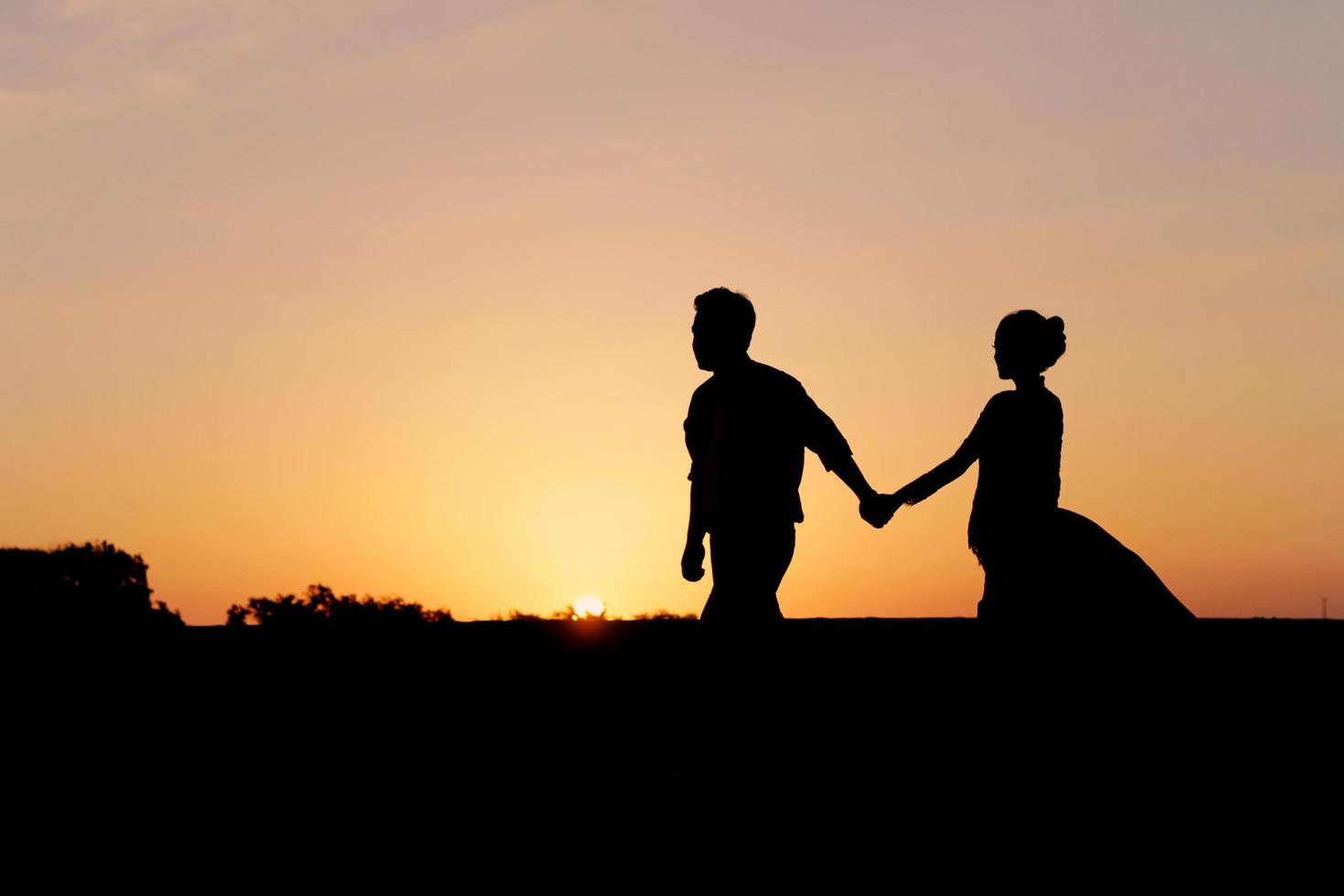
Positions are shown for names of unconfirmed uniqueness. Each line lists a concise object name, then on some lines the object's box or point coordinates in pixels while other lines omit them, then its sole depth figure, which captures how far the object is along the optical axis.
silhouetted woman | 9.19
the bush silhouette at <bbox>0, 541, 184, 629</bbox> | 54.62
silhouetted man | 8.77
